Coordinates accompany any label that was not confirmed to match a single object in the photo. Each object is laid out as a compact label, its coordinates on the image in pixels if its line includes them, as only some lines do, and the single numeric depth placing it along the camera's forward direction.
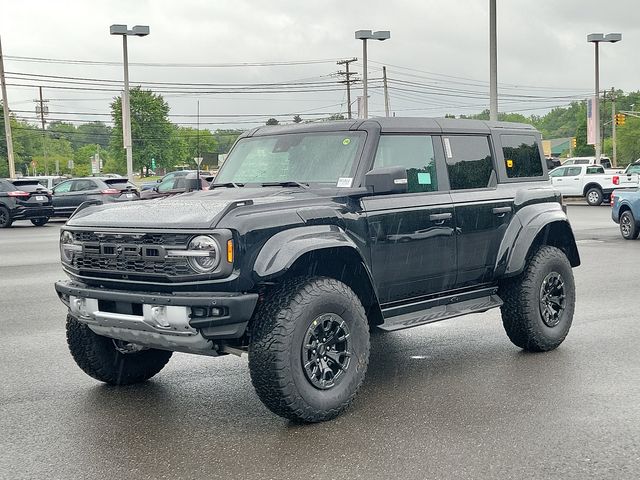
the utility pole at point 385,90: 62.19
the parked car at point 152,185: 37.62
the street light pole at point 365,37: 38.56
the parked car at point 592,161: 48.75
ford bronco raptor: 4.89
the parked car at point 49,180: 37.48
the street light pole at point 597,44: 44.41
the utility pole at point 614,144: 76.29
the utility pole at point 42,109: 104.69
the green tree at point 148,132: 84.25
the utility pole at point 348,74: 67.38
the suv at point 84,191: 29.27
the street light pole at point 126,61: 33.66
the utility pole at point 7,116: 42.41
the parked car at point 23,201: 27.00
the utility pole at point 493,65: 23.65
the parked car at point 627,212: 18.11
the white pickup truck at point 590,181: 32.34
